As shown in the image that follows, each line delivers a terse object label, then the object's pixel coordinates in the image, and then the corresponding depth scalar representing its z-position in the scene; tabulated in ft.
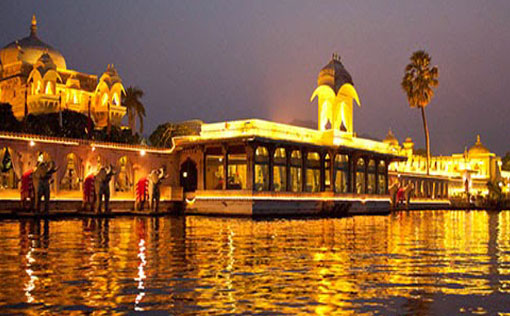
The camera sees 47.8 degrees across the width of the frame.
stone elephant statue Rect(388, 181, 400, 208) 194.77
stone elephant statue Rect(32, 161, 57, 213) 98.27
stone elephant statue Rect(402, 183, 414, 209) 200.07
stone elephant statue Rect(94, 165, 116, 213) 107.76
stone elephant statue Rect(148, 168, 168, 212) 120.88
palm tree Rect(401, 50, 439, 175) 221.05
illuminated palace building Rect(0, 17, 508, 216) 121.08
